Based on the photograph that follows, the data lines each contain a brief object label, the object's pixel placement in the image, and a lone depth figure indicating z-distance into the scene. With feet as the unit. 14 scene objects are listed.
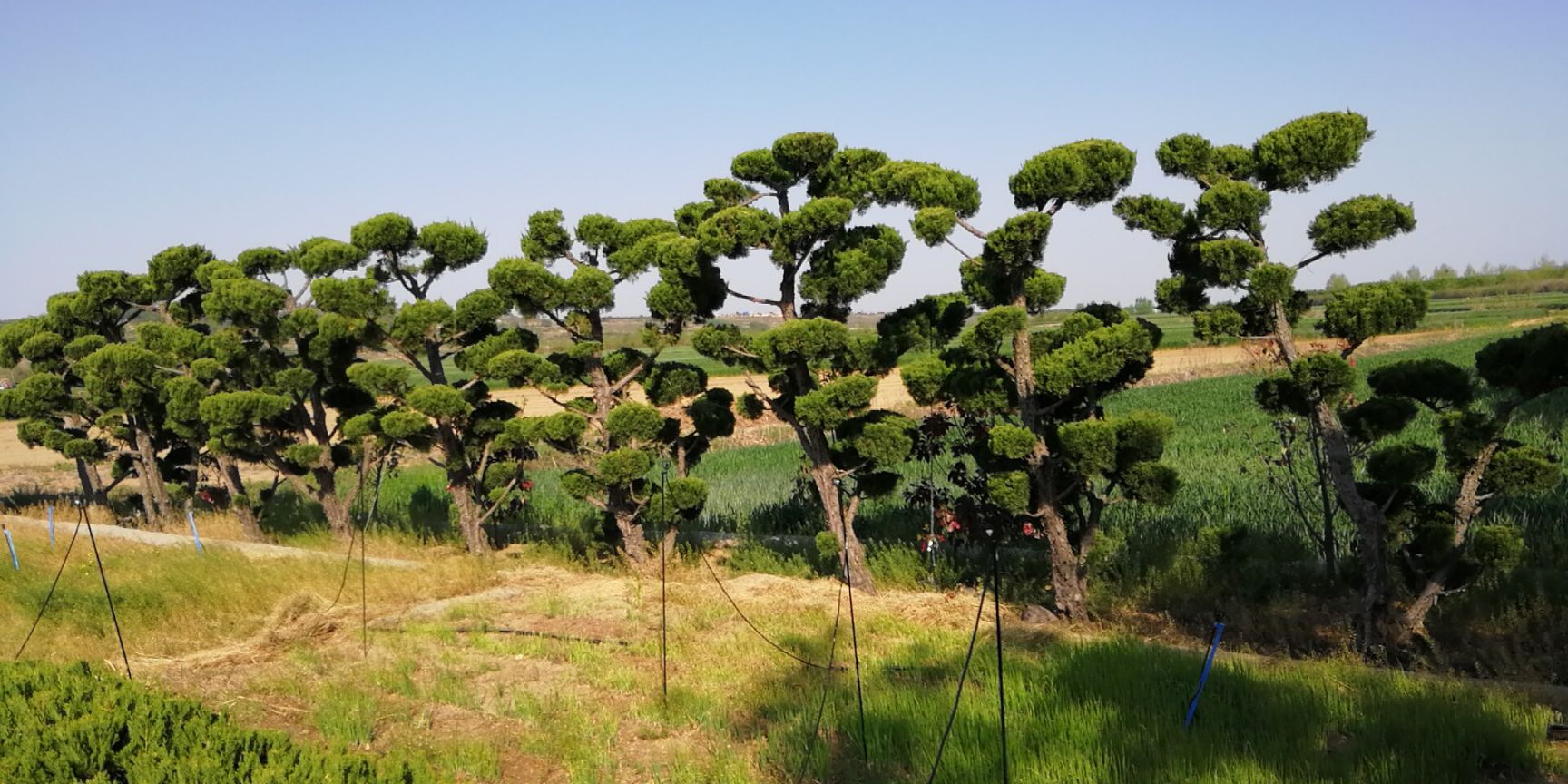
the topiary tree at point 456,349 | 39.91
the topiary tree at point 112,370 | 51.47
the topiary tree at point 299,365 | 41.50
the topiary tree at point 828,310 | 32.22
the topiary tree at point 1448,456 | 24.31
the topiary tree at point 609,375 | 37.29
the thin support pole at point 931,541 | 35.01
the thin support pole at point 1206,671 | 18.49
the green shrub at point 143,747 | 16.46
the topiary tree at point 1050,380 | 27.96
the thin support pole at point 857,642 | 19.57
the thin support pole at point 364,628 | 29.85
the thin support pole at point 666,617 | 23.99
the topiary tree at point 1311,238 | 25.48
